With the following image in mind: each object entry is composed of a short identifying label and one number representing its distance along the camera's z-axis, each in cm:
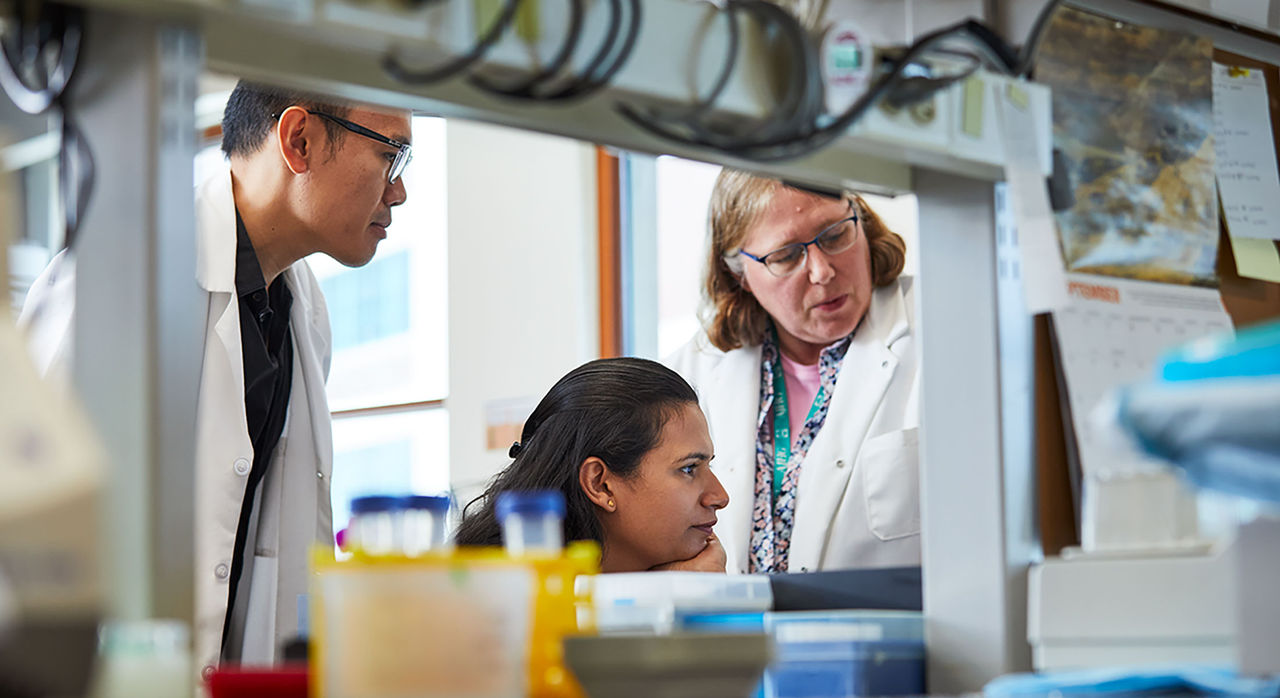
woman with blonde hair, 233
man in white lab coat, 219
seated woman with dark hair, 224
